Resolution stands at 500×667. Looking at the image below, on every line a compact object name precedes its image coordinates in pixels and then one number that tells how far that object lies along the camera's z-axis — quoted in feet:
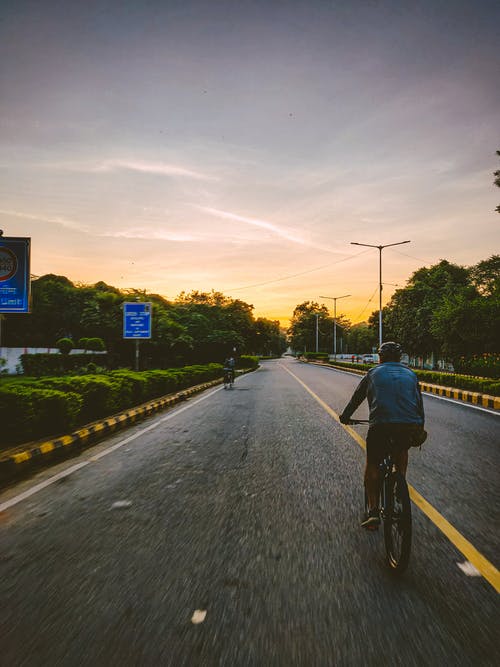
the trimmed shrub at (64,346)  137.08
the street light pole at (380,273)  122.15
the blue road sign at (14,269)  33.68
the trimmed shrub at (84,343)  140.15
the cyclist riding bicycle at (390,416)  12.62
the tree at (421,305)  183.12
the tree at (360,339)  488.35
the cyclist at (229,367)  76.89
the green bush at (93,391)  33.76
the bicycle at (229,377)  75.90
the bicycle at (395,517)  11.02
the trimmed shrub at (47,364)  115.96
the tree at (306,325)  399.85
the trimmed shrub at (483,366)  77.48
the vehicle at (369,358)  239.15
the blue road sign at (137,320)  72.18
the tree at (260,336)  233.96
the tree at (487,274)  140.67
